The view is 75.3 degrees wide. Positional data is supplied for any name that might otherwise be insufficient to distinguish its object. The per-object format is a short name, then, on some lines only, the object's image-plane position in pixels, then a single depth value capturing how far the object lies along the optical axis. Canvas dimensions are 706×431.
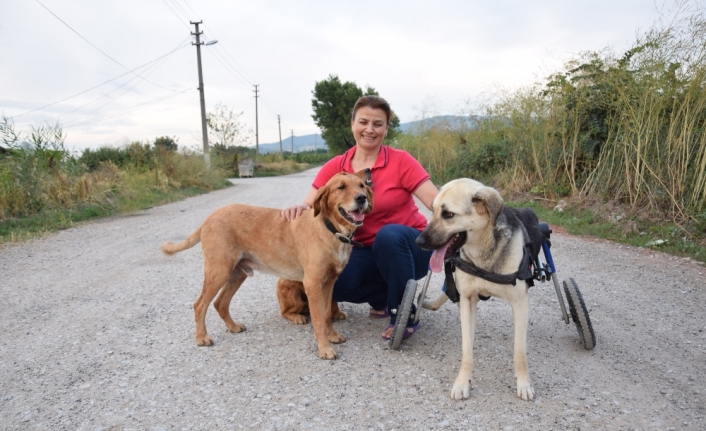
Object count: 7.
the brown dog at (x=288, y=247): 3.50
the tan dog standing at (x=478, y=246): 2.77
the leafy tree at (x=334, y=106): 44.66
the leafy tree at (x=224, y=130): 34.59
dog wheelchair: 3.26
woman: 3.72
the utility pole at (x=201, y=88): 28.11
